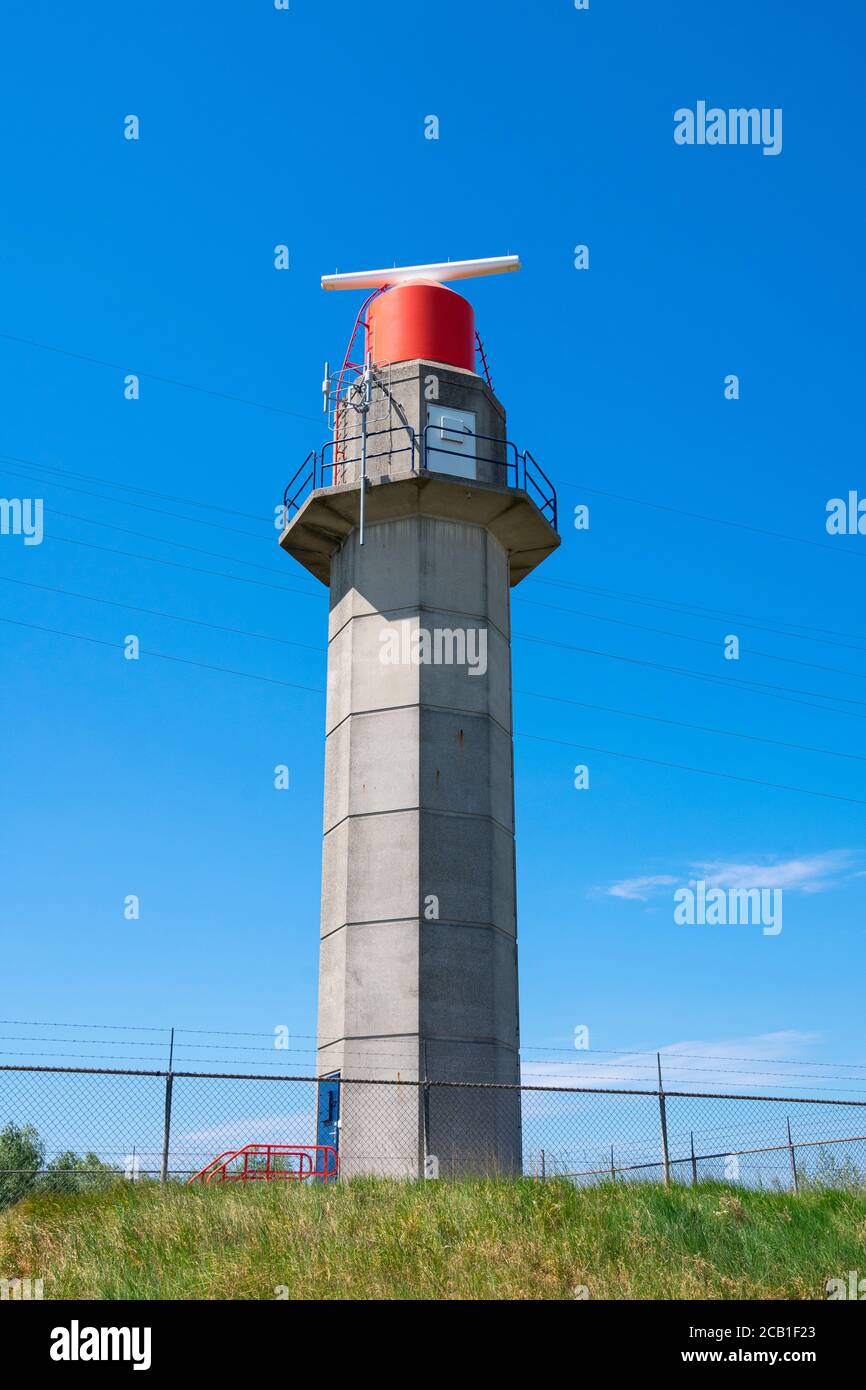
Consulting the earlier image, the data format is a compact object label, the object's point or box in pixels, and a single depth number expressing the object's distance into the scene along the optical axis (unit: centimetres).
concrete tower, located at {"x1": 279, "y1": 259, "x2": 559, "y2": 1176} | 1995
